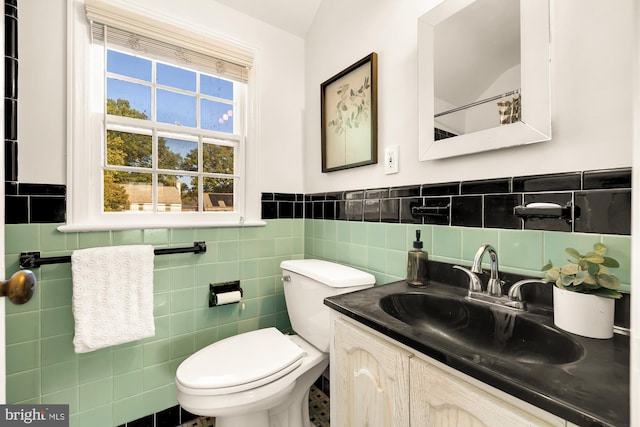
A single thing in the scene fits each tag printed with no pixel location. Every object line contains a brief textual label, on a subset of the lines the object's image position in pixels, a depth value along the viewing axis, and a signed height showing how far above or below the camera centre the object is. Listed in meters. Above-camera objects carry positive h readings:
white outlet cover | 1.32 +0.26
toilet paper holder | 1.57 -0.45
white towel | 1.22 -0.37
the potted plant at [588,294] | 0.68 -0.20
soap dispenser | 1.14 -0.22
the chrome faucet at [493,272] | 0.91 -0.19
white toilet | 1.05 -0.62
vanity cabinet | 0.56 -0.43
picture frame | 1.41 +0.54
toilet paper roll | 1.56 -0.47
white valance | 1.32 +0.90
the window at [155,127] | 1.31 +0.46
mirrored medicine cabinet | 0.87 +0.48
